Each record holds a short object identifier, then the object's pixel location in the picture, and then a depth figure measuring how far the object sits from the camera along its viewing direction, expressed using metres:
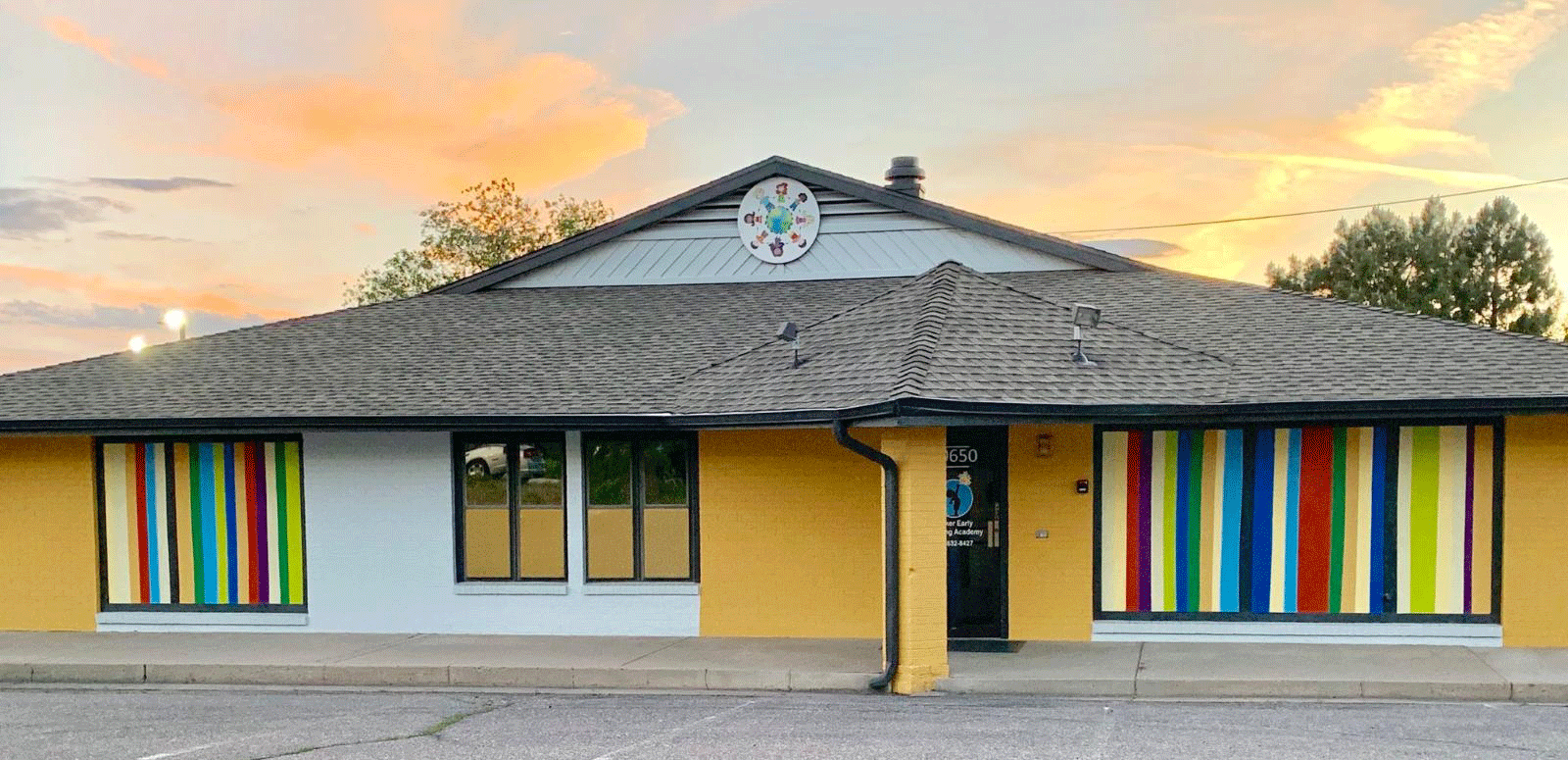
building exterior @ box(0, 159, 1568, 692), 11.51
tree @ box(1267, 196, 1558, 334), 43.62
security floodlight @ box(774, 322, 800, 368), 12.52
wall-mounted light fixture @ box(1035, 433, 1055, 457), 12.41
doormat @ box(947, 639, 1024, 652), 12.04
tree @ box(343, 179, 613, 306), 42.94
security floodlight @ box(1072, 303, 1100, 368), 11.74
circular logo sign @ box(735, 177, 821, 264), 16.66
